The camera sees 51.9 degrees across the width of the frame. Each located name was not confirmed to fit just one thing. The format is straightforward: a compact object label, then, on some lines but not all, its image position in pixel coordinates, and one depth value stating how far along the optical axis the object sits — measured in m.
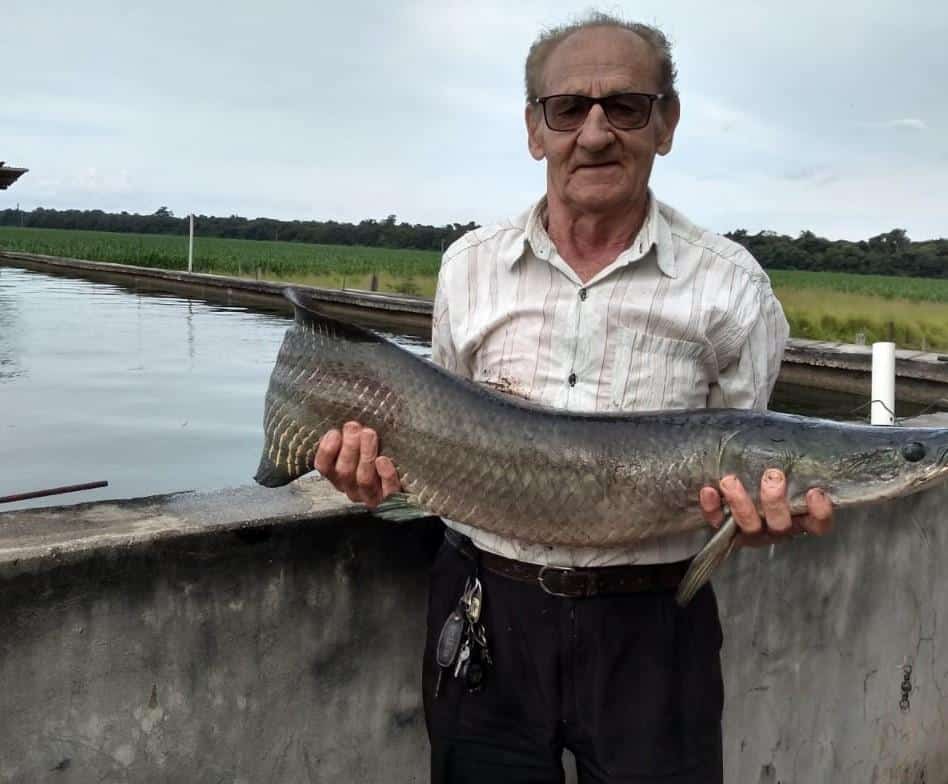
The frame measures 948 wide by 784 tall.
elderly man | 2.29
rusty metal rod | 2.79
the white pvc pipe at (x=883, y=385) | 3.70
